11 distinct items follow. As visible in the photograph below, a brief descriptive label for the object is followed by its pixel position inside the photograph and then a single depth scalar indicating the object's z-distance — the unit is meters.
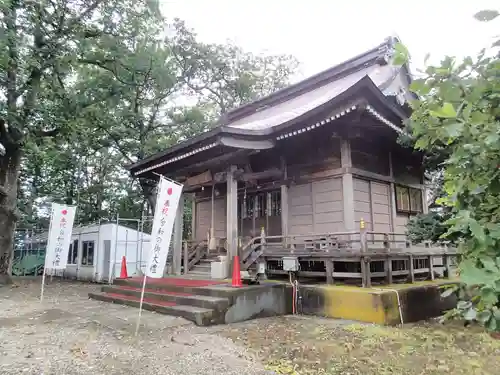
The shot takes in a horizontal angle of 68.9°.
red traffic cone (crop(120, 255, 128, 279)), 11.38
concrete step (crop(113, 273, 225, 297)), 7.90
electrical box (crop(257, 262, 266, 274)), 9.06
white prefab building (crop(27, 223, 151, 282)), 16.34
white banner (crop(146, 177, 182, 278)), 6.68
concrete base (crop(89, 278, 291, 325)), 6.98
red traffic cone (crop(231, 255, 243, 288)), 8.02
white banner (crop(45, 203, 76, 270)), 10.23
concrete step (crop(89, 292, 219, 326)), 6.70
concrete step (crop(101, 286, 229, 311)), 7.04
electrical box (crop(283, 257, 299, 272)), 8.39
